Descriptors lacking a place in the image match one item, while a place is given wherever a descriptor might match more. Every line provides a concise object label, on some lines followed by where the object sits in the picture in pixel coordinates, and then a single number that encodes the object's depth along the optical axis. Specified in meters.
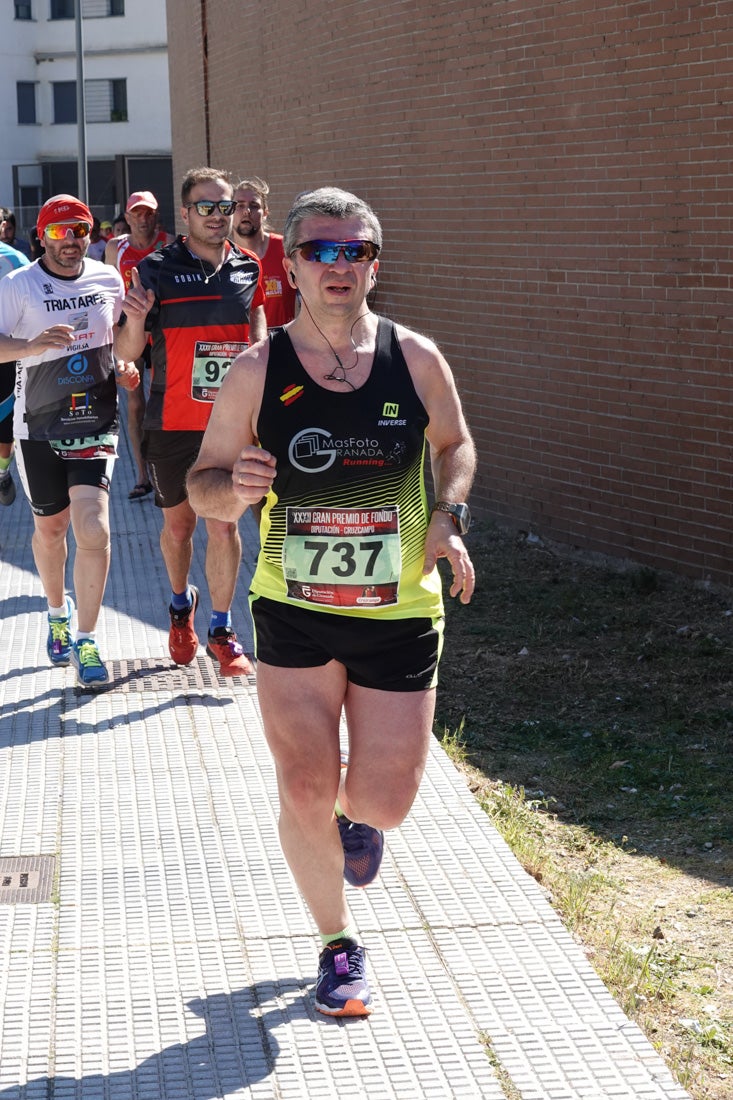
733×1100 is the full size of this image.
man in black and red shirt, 6.98
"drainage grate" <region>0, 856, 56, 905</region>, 4.78
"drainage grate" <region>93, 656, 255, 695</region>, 7.09
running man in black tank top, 3.99
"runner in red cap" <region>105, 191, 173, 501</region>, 11.44
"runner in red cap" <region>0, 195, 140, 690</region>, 6.89
